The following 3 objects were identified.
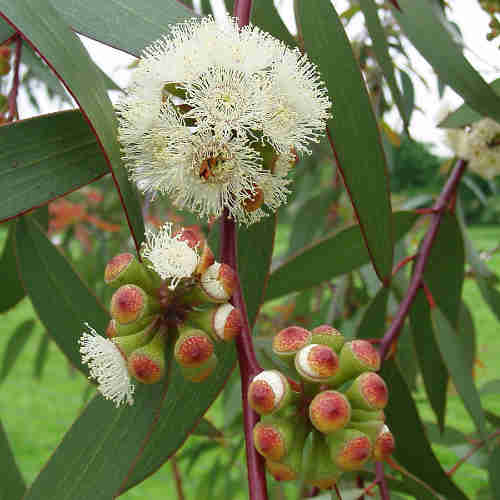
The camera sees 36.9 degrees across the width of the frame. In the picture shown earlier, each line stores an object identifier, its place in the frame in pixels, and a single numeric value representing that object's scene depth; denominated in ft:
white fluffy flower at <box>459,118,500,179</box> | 1.19
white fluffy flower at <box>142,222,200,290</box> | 0.51
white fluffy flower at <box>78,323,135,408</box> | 0.54
